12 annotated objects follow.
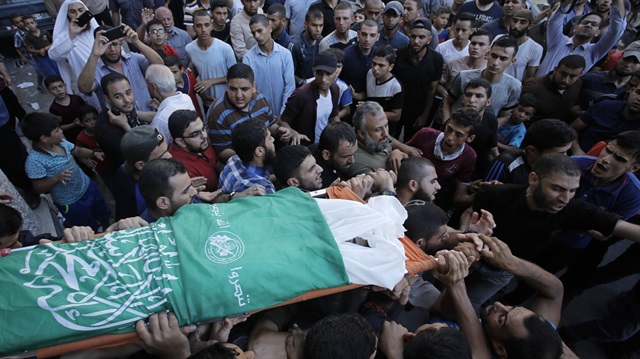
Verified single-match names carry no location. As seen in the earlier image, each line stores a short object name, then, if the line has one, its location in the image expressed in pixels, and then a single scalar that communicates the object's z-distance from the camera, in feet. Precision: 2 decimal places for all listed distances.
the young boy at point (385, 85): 13.96
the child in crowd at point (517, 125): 12.81
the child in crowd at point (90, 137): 12.62
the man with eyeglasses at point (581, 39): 16.62
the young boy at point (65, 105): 13.06
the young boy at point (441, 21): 21.25
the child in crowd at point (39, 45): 17.80
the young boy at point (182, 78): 14.20
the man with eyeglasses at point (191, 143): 9.73
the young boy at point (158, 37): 15.61
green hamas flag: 4.77
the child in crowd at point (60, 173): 10.24
